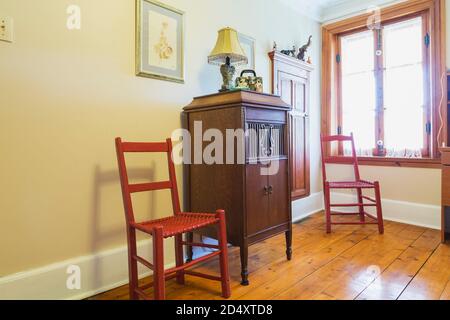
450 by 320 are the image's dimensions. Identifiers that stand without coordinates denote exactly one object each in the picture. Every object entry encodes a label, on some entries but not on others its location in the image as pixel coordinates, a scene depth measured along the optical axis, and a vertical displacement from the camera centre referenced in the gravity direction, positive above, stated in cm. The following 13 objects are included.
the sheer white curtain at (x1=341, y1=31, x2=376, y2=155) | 338 +78
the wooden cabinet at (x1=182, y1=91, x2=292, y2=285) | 182 -8
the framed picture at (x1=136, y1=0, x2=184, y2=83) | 190 +80
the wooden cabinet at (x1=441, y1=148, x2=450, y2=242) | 237 -21
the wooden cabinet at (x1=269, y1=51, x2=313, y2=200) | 302 +57
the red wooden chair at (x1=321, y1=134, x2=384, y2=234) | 275 -29
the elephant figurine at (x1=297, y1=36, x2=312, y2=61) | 322 +115
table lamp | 203 +72
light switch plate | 140 +64
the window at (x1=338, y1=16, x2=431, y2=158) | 304 +72
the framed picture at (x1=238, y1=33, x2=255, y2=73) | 260 +98
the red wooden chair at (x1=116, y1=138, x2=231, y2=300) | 136 -35
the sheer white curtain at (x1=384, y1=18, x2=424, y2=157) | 305 +70
